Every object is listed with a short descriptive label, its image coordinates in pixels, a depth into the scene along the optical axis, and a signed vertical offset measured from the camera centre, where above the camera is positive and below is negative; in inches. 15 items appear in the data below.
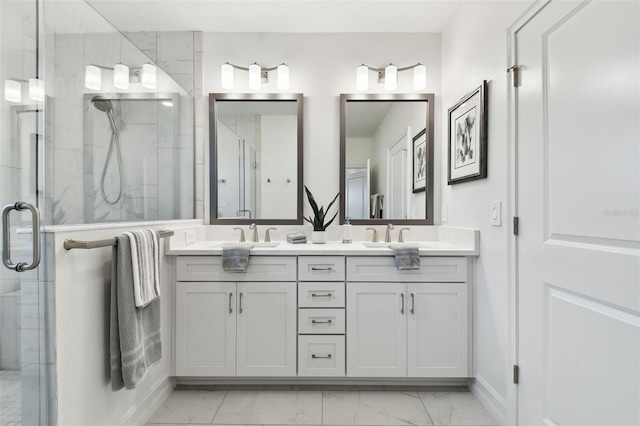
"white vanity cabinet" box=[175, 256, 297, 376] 72.6 -27.5
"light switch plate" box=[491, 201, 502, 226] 61.6 -0.3
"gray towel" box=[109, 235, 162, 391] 52.1 -19.7
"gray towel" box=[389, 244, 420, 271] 71.3 -10.9
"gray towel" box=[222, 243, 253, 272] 71.4 -11.1
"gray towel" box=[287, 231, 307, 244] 87.8 -7.7
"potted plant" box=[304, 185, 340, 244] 87.8 -3.4
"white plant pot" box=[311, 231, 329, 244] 87.7 -7.4
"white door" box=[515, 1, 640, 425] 37.2 -0.3
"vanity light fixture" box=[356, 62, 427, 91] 92.0 +41.4
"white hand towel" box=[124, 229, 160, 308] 53.8 -10.0
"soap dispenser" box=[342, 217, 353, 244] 90.0 -6.8
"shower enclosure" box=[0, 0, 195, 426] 40.9 +10.0
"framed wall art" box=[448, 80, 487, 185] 67.4 +18.5
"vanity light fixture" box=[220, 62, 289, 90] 91.6 +41.3
